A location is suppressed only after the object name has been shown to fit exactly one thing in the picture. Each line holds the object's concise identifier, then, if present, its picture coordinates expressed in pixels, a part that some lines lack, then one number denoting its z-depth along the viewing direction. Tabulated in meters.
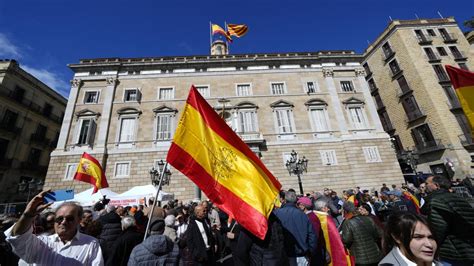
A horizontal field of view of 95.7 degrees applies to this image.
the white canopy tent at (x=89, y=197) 11.59
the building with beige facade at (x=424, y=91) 19.80
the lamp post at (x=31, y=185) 13.60
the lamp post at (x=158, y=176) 13.90
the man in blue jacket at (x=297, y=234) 3.55
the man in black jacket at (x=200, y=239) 3.98
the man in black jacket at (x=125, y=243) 3.45
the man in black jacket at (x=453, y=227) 2.43
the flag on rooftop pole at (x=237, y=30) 24.08
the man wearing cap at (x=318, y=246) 3.97
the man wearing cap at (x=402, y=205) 6.15
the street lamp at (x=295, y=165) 12.43
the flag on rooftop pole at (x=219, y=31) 23.77
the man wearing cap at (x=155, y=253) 2.83
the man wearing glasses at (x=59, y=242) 1.71
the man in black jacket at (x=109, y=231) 3.68
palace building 17.47
